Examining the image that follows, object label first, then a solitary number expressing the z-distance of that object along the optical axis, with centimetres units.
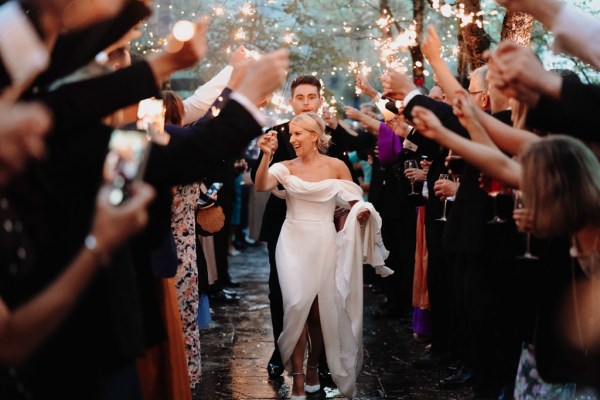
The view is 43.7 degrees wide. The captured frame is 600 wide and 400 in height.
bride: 614
